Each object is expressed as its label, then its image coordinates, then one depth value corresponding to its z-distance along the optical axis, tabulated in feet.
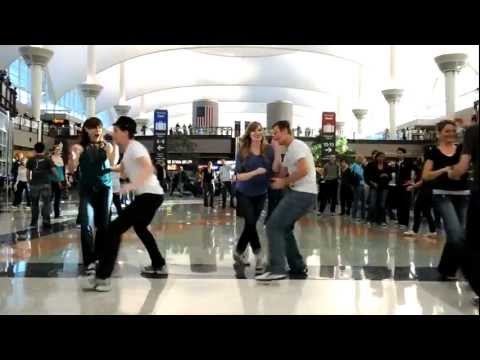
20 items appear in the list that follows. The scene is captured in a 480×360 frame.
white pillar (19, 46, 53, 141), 98.58
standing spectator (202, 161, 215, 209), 51.13
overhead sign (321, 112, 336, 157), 86.38
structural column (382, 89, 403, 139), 130.00
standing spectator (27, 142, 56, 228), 26.48
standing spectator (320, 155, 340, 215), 40.27
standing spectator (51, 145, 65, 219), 32.61
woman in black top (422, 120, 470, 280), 12.82
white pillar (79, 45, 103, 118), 122.01
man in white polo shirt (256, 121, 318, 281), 13.03
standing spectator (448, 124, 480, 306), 8.64
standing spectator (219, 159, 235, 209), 47.80
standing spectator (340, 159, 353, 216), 38.68
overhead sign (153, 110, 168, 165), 93.97
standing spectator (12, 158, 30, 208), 44.65
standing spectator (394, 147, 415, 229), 28.48
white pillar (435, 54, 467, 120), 93.50
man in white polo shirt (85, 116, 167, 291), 12.00
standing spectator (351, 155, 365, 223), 35.24
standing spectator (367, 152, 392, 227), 30.83
